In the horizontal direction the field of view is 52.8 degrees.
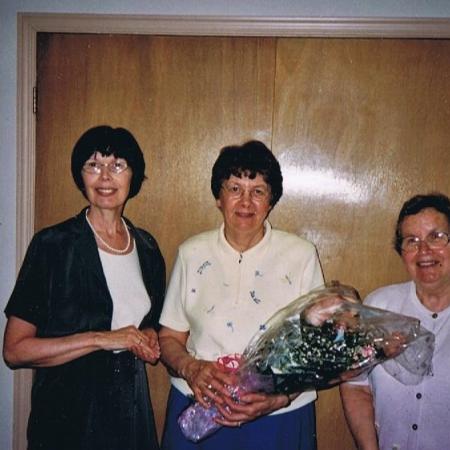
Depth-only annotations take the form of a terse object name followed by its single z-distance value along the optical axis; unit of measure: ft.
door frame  7.06
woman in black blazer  5.26
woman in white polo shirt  5.66
